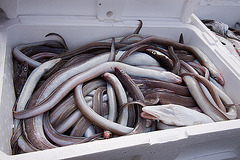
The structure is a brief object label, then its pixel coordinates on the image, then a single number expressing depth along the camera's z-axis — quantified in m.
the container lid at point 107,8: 1.34
